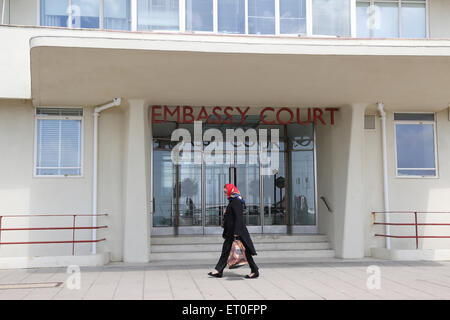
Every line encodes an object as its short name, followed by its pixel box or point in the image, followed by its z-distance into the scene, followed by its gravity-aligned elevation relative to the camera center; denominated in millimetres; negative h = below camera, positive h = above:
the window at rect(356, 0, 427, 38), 13922 +4603
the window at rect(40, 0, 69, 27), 12797 +4429
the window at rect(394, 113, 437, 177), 13844 +1145
